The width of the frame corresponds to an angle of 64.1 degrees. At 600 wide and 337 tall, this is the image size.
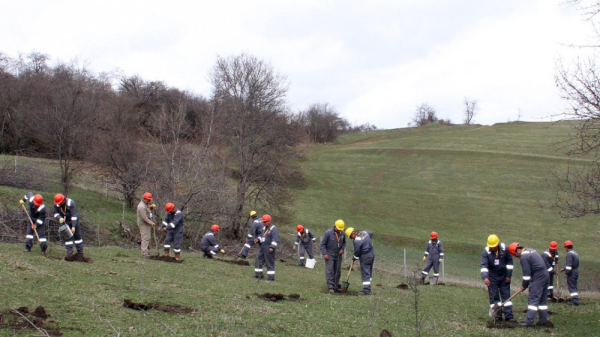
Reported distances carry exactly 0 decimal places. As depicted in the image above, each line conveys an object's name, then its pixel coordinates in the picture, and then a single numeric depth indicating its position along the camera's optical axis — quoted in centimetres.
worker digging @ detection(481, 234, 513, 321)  1286
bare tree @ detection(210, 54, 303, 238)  3722
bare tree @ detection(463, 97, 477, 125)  14575
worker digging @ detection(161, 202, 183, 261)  1812
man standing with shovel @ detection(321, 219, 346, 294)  1586
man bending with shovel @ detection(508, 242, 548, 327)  1181
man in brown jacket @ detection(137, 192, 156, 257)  1711
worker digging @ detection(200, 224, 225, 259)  2109
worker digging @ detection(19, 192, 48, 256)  1418
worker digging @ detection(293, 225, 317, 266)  2603
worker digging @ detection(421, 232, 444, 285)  2198
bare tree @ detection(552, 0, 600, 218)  1236
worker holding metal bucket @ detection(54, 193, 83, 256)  1441
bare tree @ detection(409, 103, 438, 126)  14350
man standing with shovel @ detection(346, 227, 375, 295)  1552
